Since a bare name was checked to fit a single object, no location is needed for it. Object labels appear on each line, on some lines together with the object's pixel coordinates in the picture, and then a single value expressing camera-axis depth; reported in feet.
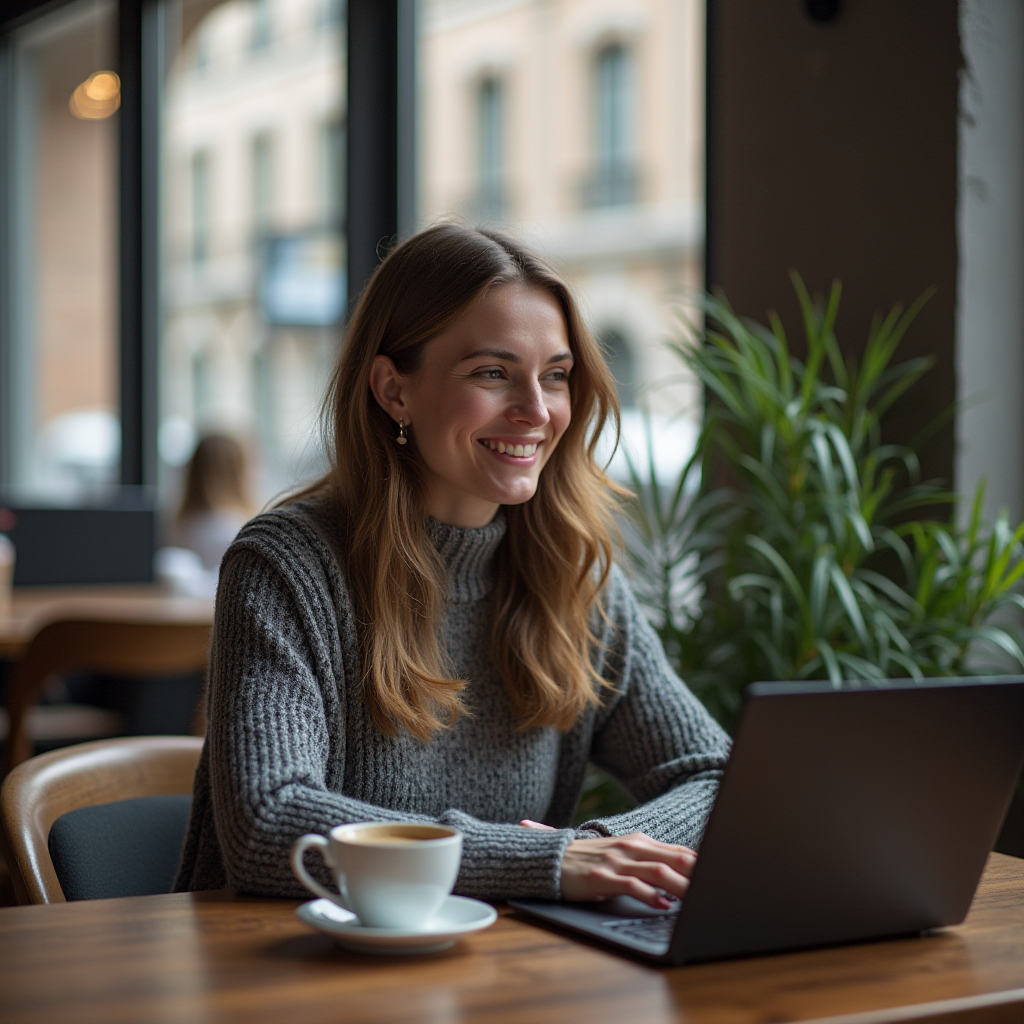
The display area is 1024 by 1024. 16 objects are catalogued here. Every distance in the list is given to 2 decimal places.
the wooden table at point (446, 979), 2.82
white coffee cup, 3.18
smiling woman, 4.42
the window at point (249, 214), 18.13
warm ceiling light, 18.51
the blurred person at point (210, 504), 14.10
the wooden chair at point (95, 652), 8.29
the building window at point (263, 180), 38.24
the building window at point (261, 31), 33.14
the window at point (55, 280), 22.17
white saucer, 3.17
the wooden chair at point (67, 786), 4.50
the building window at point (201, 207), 37.24
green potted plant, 6.90
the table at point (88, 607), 9.15
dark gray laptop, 3.10
